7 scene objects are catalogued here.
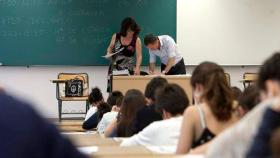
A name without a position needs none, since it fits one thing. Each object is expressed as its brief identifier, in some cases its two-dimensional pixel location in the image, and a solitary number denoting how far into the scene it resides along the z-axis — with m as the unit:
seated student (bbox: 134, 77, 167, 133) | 5.12
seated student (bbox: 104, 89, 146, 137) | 5.42
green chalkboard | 12.06
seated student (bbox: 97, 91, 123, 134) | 6.50
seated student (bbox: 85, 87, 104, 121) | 8.60
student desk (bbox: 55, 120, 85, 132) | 8.83
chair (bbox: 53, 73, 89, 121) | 11.70
